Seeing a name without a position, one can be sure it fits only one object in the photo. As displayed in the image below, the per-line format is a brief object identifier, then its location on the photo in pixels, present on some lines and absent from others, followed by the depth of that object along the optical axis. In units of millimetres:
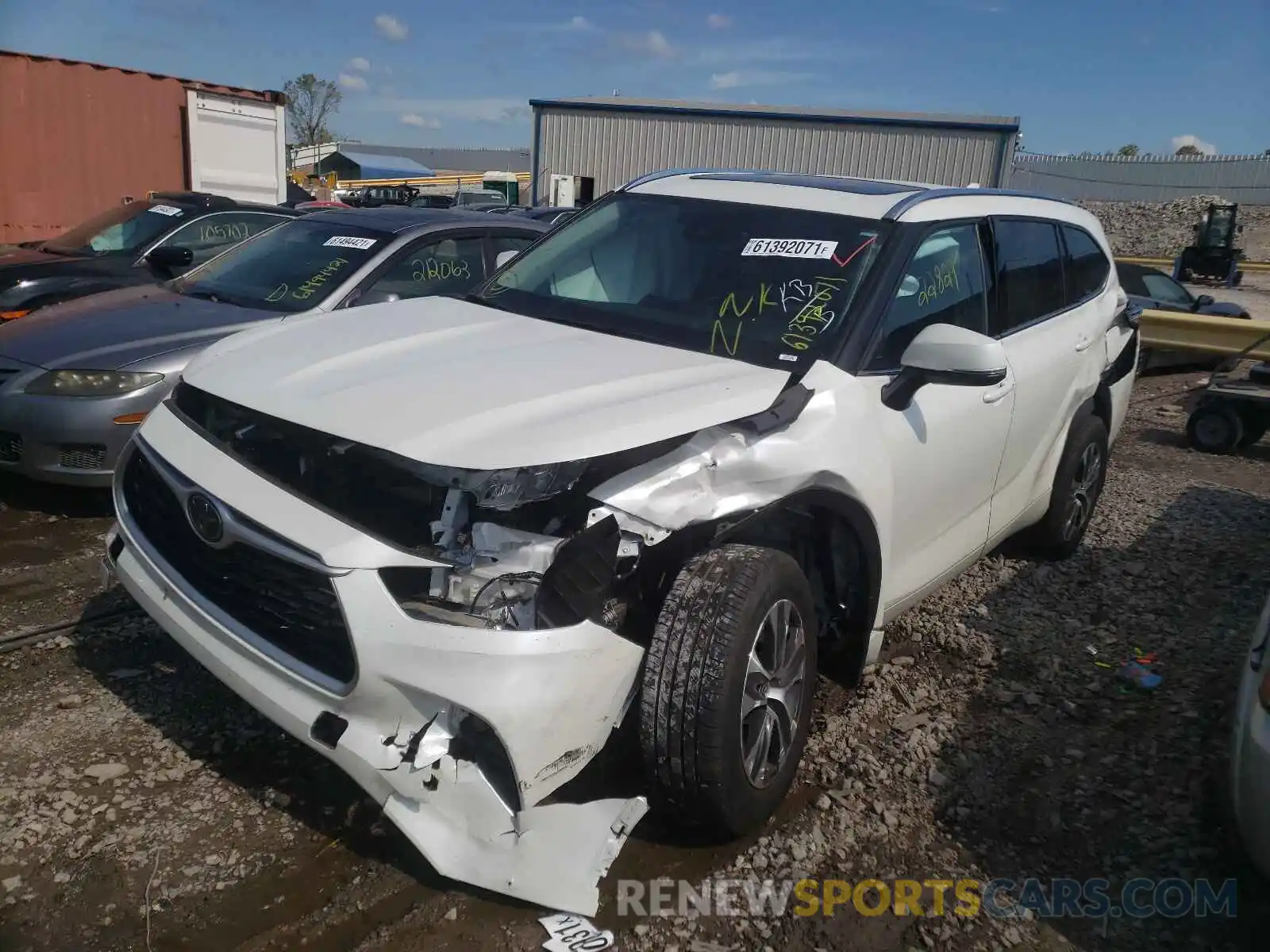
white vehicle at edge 2447
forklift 25953
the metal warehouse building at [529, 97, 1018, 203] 26828
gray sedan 4828
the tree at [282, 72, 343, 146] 69125
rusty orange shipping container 12953
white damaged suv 2357
